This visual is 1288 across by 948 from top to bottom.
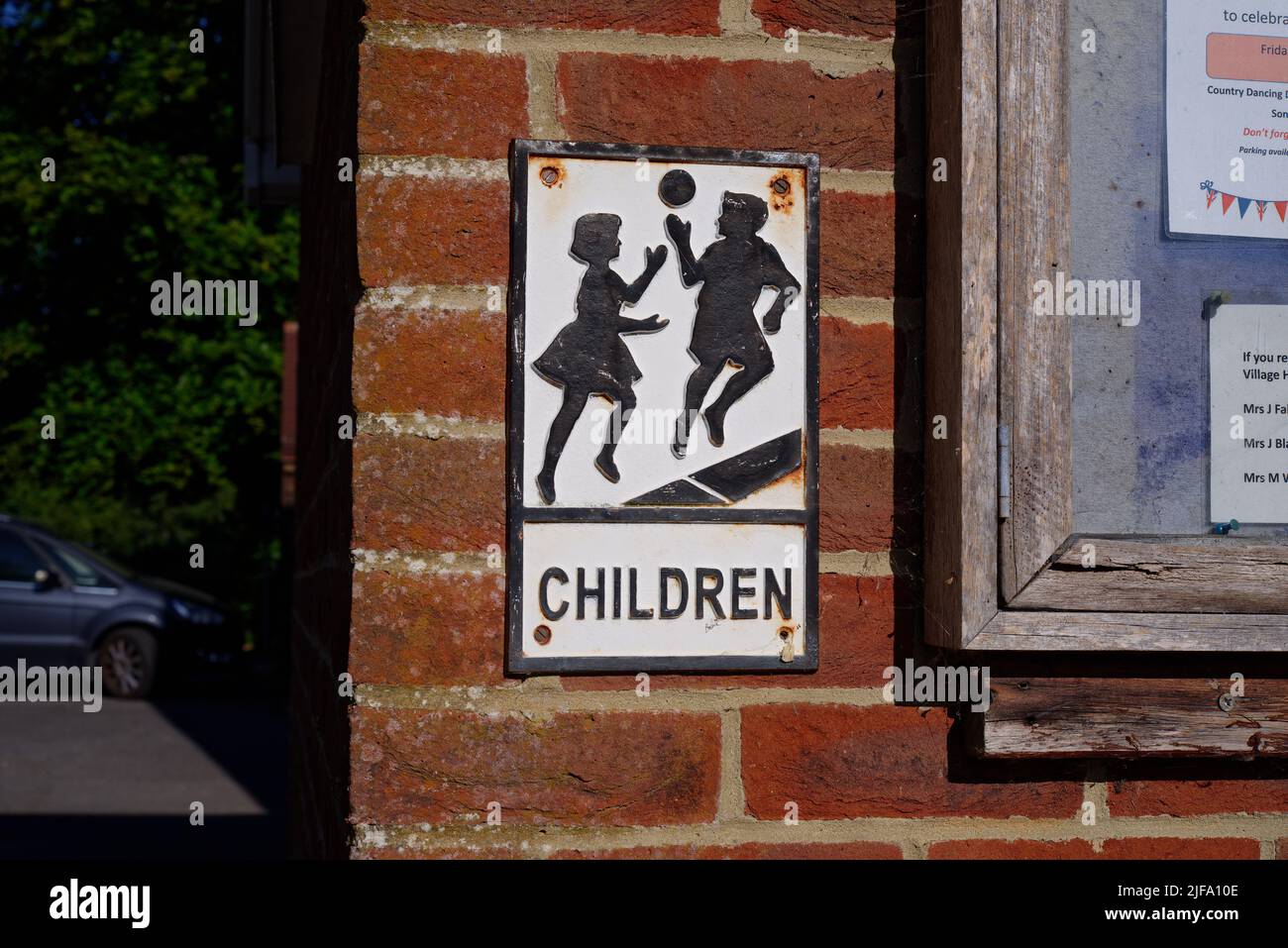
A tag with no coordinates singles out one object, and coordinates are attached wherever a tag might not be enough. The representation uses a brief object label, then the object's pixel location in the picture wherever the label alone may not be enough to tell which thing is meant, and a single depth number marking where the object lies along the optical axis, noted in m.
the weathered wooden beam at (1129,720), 1.46
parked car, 12.27
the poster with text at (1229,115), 1.54
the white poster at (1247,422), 1.53
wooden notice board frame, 1.43
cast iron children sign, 1.41
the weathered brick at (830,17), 1.49
